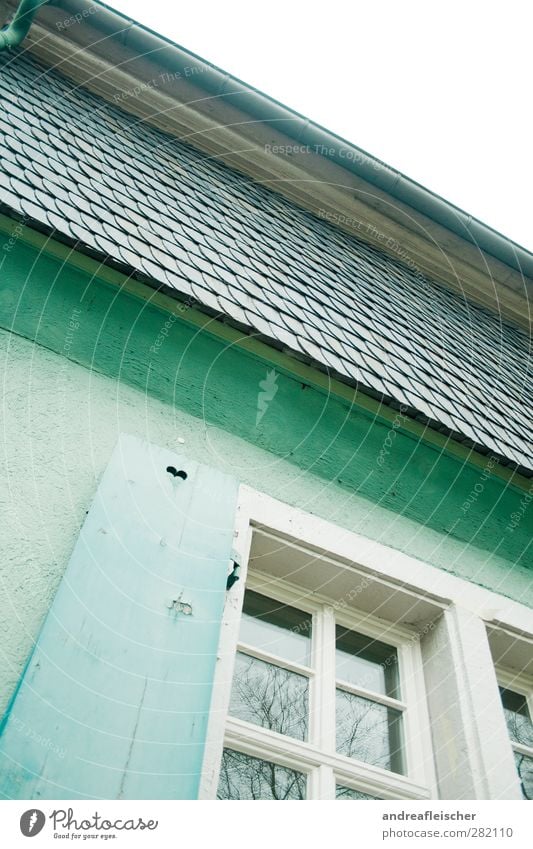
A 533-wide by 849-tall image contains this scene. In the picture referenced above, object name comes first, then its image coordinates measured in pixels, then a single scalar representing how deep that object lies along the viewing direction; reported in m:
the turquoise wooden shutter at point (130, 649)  1.57
